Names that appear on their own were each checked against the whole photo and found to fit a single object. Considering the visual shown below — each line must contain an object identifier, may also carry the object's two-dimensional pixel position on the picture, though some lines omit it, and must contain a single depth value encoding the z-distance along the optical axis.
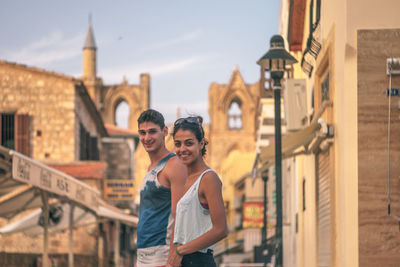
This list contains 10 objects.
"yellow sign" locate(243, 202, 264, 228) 44.12
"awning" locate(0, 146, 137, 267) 12.60
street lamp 12.33
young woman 5.01
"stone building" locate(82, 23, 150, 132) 92.88
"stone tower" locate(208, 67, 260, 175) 98.25
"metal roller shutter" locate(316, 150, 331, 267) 12.20
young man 5.76
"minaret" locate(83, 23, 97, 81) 92.50
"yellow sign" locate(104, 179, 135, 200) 30.84
